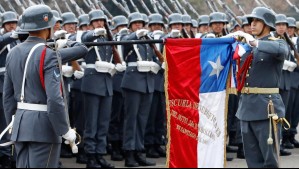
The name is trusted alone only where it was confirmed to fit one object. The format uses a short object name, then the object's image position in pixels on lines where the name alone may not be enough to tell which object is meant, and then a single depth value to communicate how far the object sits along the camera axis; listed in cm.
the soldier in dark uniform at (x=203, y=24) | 1322
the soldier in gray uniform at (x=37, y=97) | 684
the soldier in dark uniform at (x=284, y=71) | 1284
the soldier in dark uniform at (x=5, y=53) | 1072
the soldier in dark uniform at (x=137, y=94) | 1142
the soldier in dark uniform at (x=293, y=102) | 1364
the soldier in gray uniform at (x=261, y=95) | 819
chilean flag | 884
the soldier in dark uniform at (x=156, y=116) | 1234
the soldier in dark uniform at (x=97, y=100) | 1102
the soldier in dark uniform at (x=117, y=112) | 1214
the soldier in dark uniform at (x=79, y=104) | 1160
